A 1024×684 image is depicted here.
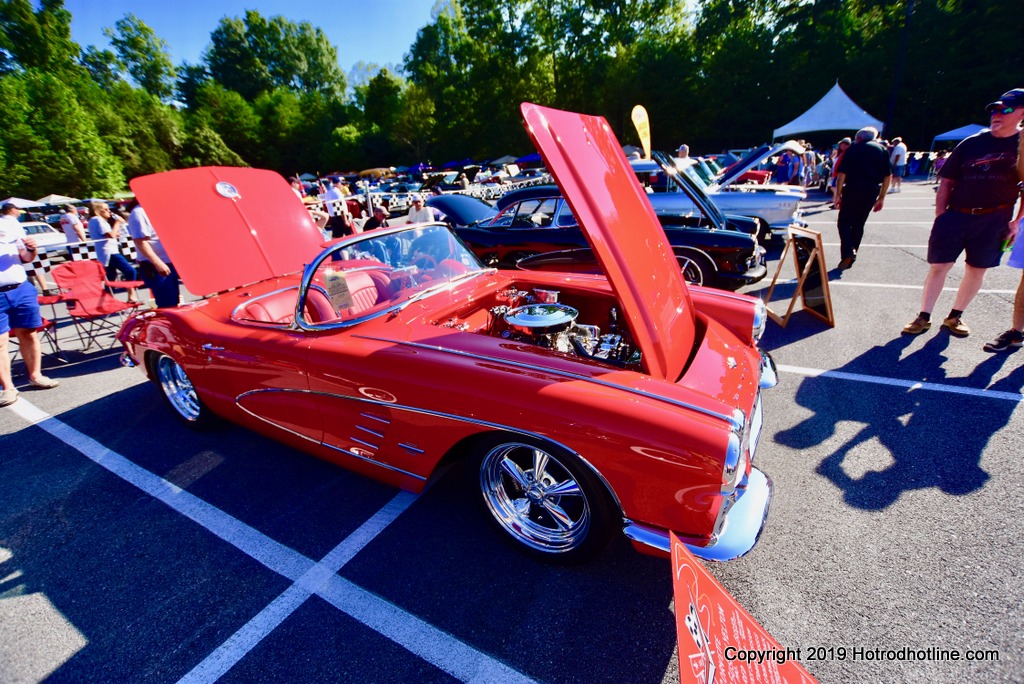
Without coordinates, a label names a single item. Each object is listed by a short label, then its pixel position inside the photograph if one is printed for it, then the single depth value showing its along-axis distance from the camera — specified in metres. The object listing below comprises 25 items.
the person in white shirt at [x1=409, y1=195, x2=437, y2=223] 7.62
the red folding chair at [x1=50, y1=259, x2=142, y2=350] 5.11
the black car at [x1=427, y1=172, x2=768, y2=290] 5.23
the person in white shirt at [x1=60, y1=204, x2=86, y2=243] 8.95
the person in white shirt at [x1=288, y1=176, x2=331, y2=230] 8.57
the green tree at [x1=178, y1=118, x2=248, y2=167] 40.19
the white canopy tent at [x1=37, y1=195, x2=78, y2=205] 23.01
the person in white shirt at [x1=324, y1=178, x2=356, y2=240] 8.80
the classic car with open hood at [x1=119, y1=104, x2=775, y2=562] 1.71
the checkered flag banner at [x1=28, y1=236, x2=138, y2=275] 7.87
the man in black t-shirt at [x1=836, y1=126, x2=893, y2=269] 5.57
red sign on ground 1.18
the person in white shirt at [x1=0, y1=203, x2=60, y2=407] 3.88
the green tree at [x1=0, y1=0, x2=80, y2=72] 34.53
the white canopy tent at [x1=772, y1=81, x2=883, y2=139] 18.58
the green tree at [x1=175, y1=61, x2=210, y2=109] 58.17
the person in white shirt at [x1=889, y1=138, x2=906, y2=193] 14.64
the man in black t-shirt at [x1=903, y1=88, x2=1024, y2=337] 3.44
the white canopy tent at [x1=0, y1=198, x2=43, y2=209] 21.27
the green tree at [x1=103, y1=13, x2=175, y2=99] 51.00
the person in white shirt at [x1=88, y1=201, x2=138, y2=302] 7.07
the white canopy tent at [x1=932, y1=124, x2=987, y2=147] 20.64
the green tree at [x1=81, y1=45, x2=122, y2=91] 46.38
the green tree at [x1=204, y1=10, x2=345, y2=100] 62.72
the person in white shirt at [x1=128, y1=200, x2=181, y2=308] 5.05
